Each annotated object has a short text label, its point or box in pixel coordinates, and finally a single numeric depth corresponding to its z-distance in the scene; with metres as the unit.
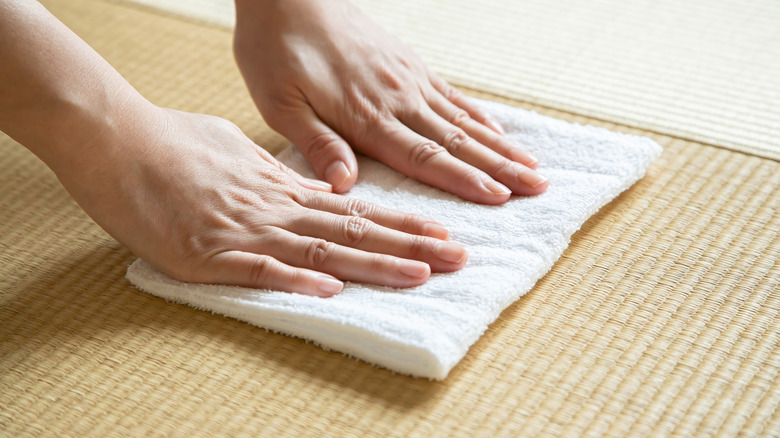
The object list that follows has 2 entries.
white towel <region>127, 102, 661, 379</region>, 0.90
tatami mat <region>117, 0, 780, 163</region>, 1.07
